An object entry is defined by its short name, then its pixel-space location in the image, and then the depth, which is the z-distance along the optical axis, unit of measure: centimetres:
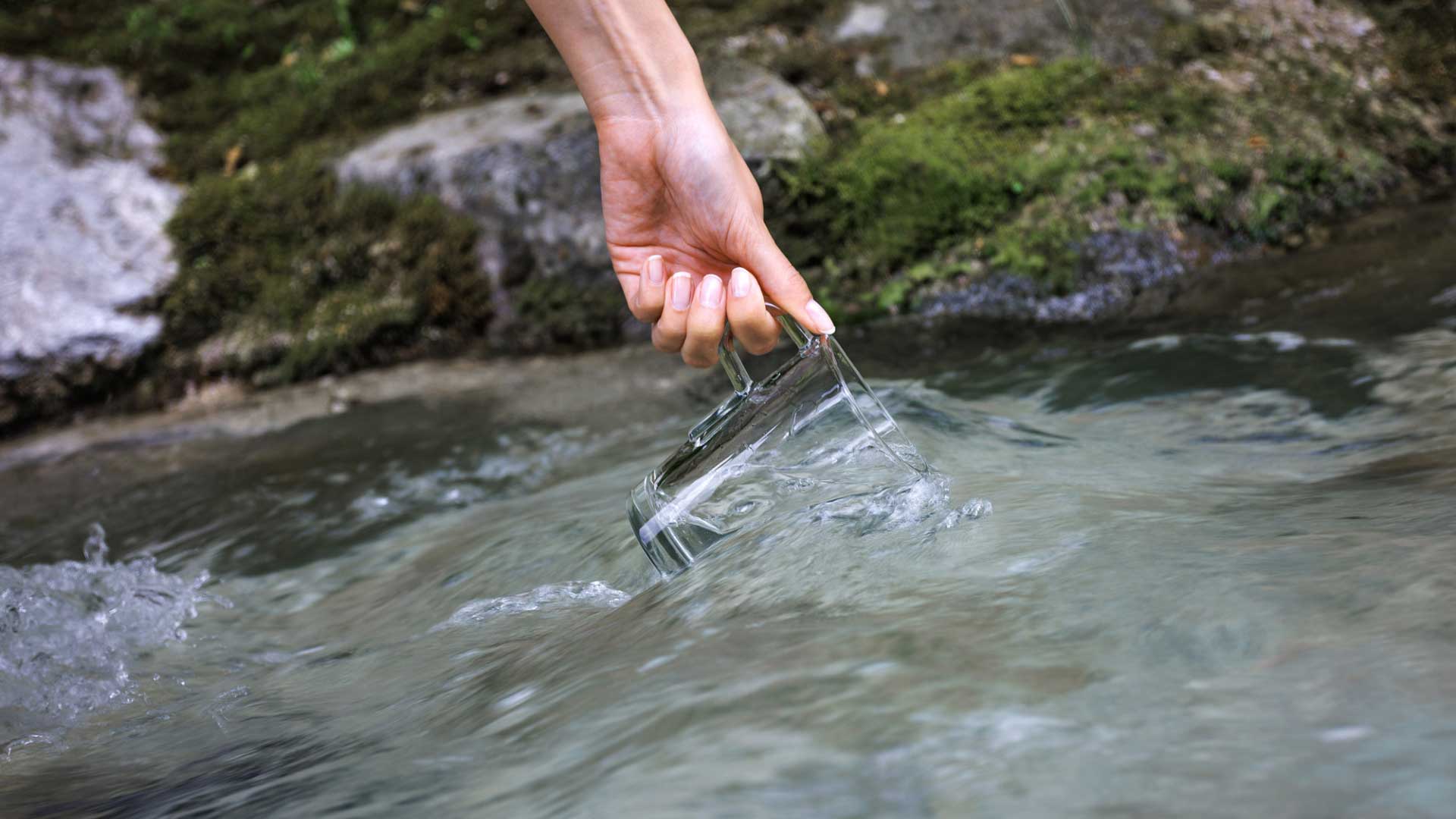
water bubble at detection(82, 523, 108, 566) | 324
